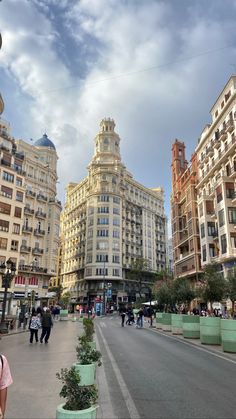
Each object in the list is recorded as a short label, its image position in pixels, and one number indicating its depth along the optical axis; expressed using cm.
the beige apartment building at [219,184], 3592
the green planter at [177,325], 2242
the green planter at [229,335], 1326
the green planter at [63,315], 4302
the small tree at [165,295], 3064
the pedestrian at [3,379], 328
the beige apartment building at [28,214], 5103
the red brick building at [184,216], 4944
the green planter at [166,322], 2567
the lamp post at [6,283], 2195
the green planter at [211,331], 1576
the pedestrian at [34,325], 1711
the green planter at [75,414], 392
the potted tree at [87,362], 725
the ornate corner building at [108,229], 7106
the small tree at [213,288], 1980
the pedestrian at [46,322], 1703
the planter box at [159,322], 2773
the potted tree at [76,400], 394
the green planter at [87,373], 721
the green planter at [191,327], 1895
